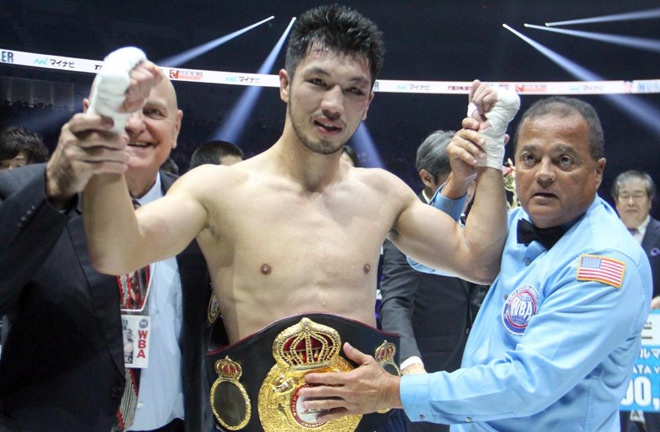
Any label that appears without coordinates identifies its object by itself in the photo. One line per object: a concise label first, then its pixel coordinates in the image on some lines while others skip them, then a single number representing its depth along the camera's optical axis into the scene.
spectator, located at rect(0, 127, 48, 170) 3.05
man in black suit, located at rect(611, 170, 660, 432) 4.16
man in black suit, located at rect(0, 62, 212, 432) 1.02
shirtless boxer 1.37
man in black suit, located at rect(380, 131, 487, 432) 2.52
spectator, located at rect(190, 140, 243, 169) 3.56
